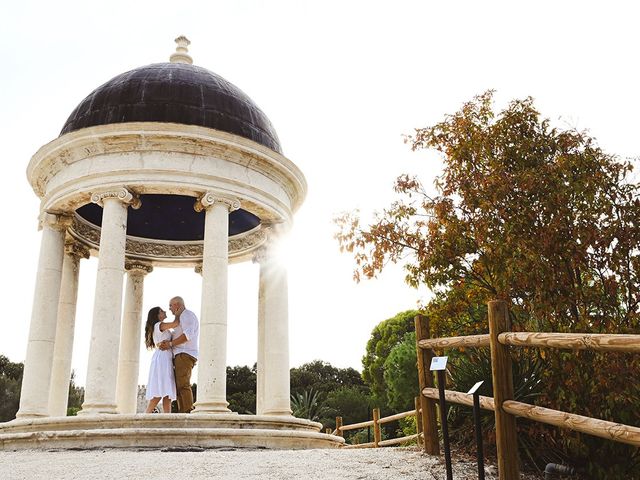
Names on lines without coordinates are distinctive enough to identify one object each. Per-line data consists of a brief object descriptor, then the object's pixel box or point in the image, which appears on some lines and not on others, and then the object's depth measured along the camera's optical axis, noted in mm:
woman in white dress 17719
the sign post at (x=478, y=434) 7038
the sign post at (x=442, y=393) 7824
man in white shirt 17859
